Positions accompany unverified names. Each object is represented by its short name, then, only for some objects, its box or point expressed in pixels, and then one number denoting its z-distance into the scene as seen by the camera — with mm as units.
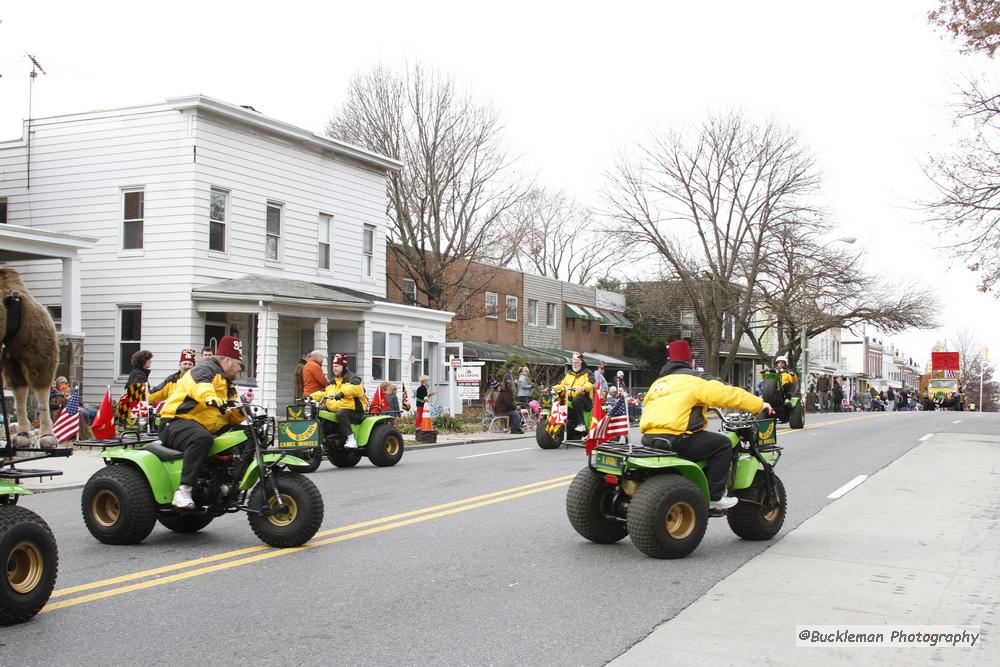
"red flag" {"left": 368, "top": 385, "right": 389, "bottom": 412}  20253
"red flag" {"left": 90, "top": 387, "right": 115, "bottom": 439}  15945
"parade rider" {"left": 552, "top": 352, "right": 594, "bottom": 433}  19047
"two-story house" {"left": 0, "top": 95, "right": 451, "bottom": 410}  23844
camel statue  5379
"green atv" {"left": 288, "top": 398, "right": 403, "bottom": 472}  15336
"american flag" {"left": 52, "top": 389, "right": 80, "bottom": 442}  16281
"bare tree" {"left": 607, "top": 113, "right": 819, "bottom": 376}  45406
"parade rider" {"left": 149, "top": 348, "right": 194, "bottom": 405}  10703
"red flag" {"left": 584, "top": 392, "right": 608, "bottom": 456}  9461
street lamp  49284
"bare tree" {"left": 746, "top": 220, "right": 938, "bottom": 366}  44875
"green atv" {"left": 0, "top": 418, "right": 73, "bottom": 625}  5508
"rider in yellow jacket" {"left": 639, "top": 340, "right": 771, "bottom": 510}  7832
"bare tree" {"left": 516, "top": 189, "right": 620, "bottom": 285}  65562
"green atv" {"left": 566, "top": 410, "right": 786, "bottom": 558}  7582
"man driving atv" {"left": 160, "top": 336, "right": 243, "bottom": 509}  7984
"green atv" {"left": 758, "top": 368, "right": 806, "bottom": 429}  22750
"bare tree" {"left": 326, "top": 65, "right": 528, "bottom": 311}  36125
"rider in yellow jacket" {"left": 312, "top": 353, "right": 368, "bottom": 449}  15070
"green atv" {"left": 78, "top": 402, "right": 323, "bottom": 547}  8031
